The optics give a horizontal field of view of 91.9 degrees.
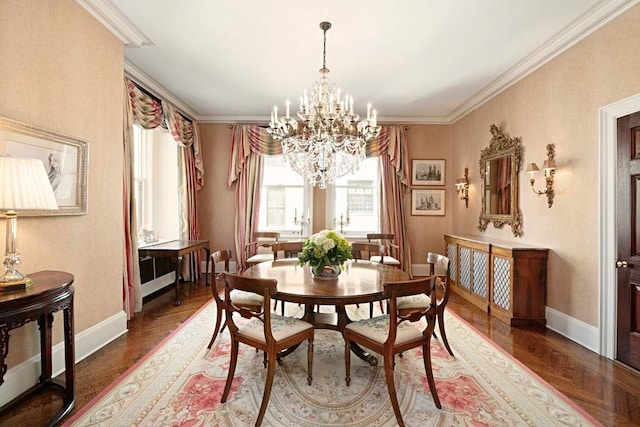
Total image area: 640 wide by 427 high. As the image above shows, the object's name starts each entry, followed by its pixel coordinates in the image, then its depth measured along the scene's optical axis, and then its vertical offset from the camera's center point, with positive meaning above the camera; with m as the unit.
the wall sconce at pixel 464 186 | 5.13 +0.41
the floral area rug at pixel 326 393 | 1.88 -1.26
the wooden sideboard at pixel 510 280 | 3.38 -0.81
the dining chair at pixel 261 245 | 4.57 -0.54
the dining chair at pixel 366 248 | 3.84 -0.47
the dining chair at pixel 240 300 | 2.76 -0.81
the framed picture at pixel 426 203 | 5.80 +0.14
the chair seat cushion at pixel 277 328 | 2.04 -0.81
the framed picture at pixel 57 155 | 2.00 +0.41
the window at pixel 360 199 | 5.86 +0.22
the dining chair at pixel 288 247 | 3.83 -0.45
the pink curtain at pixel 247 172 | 5.61 +0.71
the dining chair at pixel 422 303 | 2.65 -0.81
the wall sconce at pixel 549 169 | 3.27 +0.43
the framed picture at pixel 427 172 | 5.77 +0.72
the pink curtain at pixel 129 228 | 3.52 -0.19
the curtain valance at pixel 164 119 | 3.80 +1.32
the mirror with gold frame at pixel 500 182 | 3.93 +0.39
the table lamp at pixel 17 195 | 1.63 +0.09
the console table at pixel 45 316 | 1.62 -0.57
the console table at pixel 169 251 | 3.97 -0.51
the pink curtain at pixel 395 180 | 5.62 +0.56
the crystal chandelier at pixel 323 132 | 2.97 +0.79
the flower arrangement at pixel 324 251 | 2.51 -0.33
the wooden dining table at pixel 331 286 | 2.10 -0.57
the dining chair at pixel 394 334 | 1.84 -0.82
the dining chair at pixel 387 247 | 4.48 -0.65
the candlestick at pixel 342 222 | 5.55 -0.21
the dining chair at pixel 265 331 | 1.86 -0.81
